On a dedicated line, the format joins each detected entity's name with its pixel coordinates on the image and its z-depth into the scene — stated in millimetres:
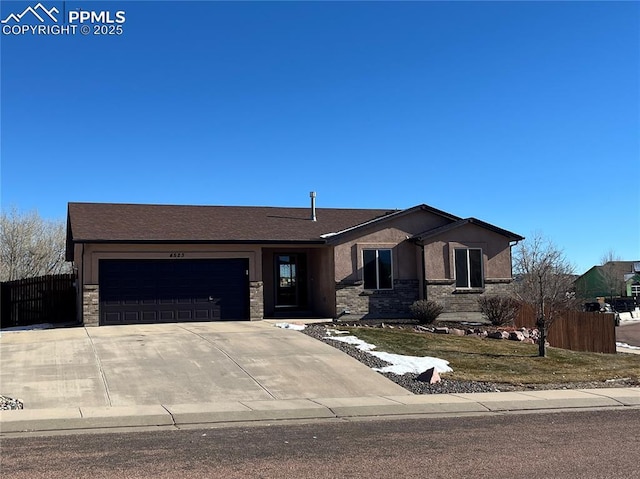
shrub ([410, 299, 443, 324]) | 20516
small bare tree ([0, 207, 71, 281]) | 35938
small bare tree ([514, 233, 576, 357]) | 17484
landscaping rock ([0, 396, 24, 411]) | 9695
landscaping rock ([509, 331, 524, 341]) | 19094
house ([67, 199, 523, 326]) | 19781
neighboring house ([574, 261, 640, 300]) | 72000
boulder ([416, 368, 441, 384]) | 12477
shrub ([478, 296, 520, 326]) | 21219
